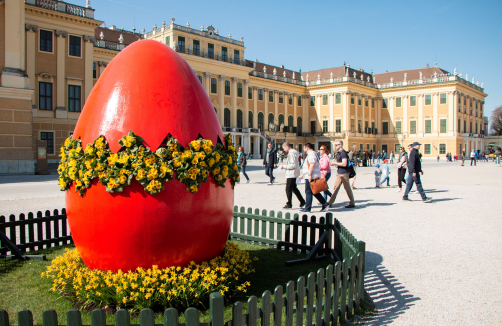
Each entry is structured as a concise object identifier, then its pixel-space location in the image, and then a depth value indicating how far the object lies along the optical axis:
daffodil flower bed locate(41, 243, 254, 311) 3.58
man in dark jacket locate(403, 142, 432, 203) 11.16
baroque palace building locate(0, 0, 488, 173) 20.25
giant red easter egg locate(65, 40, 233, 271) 3.69
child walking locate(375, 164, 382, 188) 15.80
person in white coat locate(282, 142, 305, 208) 9.66
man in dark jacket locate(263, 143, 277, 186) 15.70
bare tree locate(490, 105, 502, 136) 91.56
